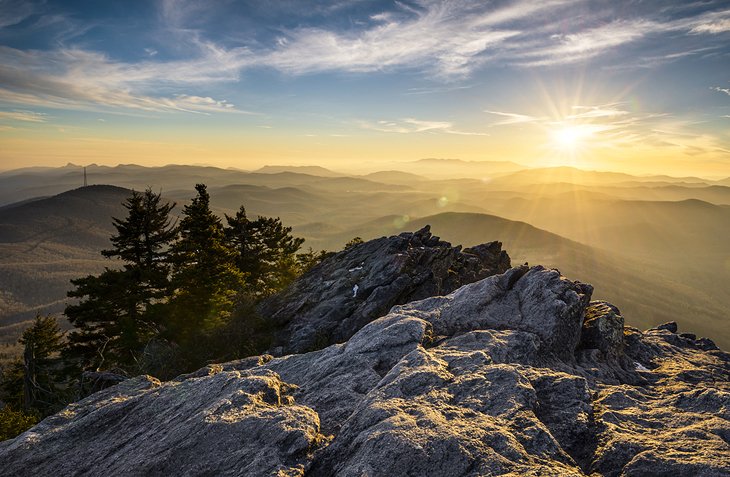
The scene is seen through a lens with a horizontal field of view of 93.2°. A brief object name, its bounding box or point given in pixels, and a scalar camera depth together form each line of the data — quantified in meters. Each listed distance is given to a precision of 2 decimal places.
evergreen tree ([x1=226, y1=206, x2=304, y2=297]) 49.41
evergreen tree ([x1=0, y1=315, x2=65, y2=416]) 36.59
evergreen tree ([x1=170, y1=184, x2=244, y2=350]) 33.72
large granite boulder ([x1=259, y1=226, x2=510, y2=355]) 26.47
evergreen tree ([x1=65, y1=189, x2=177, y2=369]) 33.88
